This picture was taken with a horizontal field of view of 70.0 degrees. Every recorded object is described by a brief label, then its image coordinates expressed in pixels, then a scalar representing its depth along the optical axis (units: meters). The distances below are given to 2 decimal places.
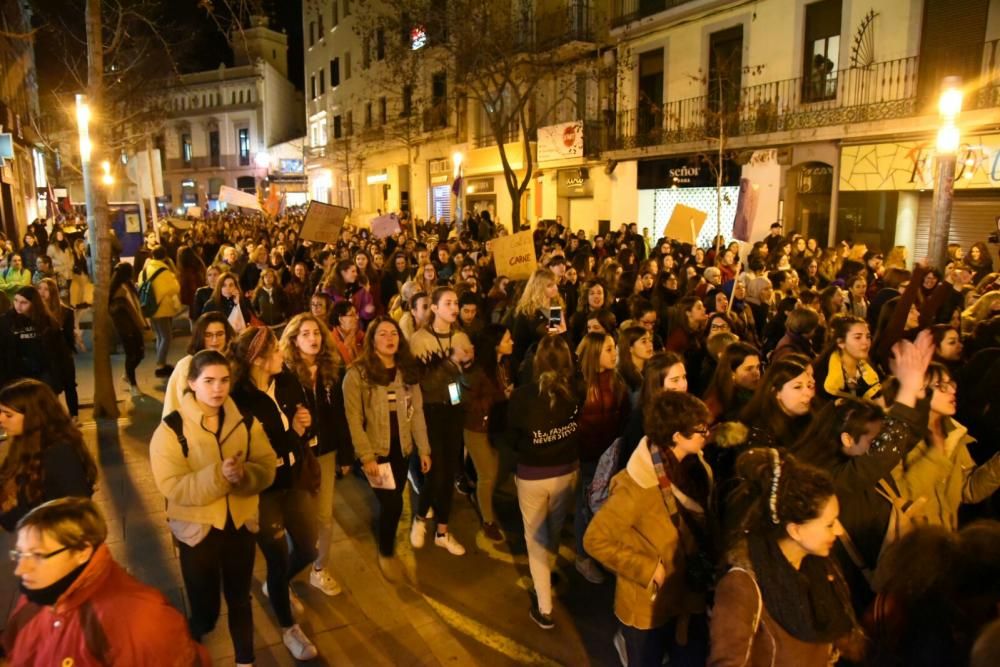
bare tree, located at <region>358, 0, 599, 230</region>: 20.16
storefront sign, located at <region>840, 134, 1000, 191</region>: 13.71
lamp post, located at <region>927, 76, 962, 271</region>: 7.30
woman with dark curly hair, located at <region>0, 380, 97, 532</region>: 3.36
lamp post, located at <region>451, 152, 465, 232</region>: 18.06
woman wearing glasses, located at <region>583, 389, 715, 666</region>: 3.03
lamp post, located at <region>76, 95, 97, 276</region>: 8.25
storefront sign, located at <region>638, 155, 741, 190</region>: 19.02
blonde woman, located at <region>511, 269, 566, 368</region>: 7.11
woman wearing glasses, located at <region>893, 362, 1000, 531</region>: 3.38
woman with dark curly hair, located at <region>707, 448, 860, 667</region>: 2.39
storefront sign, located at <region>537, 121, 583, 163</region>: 22.97
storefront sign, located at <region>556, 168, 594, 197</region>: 23.96
